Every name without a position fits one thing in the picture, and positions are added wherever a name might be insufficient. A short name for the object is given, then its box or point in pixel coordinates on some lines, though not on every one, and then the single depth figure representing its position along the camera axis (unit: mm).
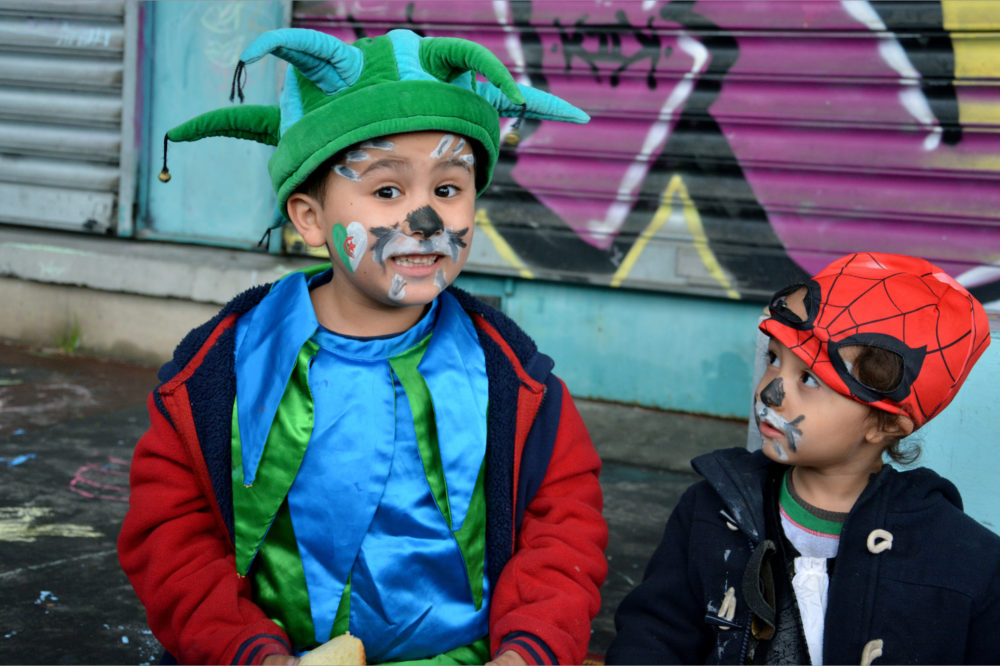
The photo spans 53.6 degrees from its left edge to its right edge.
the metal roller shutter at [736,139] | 4266
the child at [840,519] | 1800
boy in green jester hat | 1792
